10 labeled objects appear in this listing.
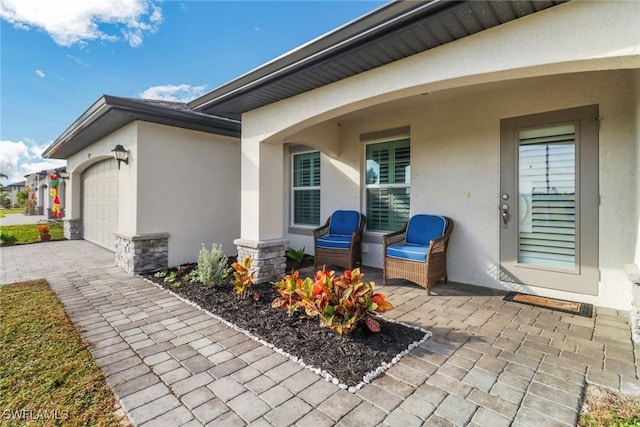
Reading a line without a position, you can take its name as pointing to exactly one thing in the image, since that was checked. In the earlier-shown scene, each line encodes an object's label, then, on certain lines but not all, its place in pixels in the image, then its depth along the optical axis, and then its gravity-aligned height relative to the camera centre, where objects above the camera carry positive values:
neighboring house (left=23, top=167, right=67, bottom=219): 18.64 +1.38
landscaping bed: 2.25 -1.16
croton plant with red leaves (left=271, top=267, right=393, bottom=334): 2.58 -0.81
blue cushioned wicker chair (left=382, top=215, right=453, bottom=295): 3.95 -0.53
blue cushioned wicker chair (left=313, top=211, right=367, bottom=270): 4.98 -0.47
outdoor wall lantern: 5.30 +1.07
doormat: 3.30 -1.09
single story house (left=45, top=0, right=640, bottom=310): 2.24 +1.11
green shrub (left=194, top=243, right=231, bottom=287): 4.21 -0.84
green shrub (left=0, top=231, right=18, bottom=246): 8.10 -0.80
